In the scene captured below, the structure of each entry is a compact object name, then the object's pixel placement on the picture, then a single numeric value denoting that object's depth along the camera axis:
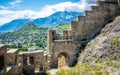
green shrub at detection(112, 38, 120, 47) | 11.47
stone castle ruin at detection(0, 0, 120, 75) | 13.21
